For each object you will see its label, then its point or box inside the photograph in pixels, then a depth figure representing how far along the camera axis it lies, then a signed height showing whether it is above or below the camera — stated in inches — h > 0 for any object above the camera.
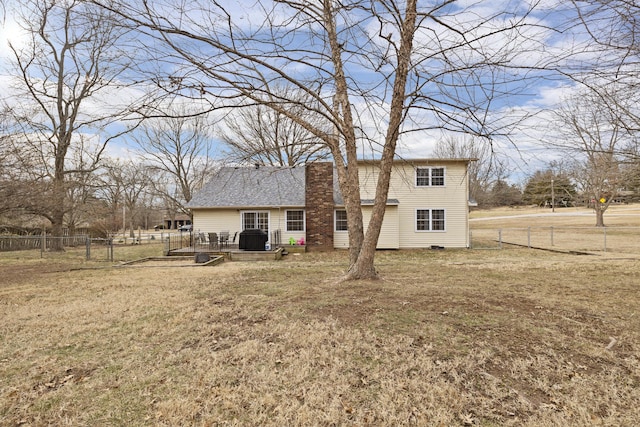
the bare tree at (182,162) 1129.4 +198.0
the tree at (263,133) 1064.2 +275.7
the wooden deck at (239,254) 614.5 -58.0
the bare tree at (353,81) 203.0 +93.7
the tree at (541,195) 1561.3 +113.0
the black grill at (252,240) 643.5 -35.8
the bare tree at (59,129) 597.9 +207.2
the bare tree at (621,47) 155.6 +82.2
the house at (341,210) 718.5 +18.7
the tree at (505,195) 2029.9 +128.5
